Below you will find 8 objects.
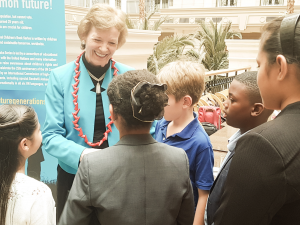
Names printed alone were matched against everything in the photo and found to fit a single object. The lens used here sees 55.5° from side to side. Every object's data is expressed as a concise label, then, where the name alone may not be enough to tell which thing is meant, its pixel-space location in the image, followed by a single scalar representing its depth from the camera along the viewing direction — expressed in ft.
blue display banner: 8.02
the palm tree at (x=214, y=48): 40.37
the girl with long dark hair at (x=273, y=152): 2.44
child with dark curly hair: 3.40
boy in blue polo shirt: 4.81
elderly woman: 5.29
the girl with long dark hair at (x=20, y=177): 3.76
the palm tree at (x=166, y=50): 32.27
